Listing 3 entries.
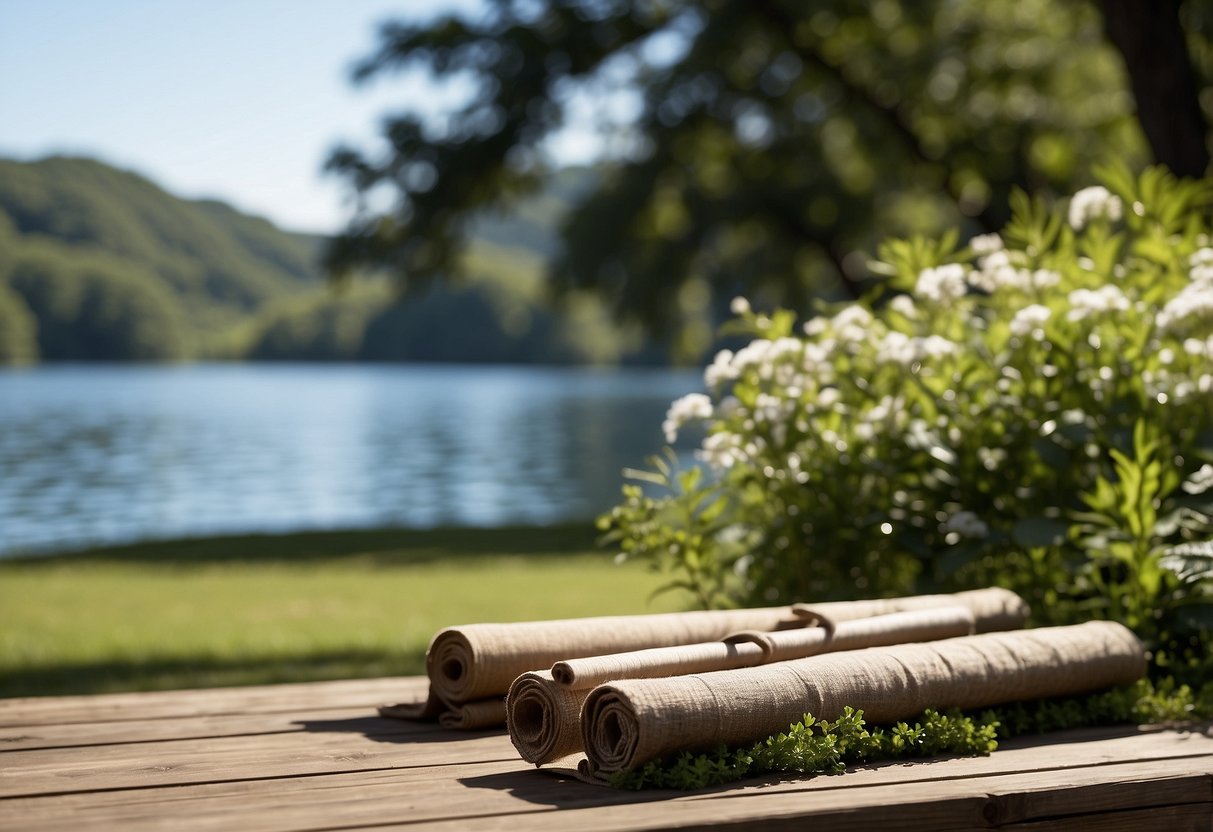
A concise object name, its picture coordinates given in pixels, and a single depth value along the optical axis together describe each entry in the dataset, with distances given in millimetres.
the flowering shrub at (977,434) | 4164
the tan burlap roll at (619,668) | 2668
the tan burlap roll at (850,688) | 2512
